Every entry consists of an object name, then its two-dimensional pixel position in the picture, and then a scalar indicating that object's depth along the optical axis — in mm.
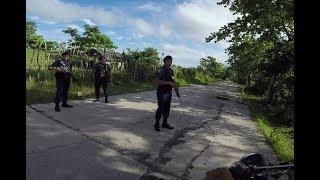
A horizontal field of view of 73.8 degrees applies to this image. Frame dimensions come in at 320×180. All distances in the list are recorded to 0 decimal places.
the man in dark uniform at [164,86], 5310
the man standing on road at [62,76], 5973
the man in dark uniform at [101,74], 7598
